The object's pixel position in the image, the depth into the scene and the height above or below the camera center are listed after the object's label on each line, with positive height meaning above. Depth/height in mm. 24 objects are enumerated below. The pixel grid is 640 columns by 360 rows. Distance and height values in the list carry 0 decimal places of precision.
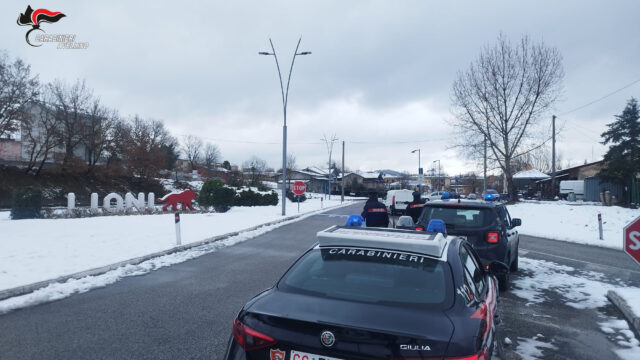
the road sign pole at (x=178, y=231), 11742 -1356
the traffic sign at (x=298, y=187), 26750 +32
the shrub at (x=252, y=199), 33094 -1030
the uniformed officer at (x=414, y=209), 10453 -549
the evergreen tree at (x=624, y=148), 27000 +3325
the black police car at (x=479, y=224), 6777 -618
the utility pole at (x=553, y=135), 31883 +4497
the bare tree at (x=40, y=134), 35000 +4720
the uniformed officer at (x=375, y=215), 8039 -552
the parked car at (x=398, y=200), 26266 -784
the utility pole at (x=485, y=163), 32744 +2307
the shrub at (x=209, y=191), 27047 -330
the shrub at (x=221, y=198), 26484 -778
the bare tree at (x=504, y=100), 29641 +7162
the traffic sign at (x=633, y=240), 4781 -603
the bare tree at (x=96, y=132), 41406 +5876
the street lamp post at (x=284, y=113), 22812 +4760
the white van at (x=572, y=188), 35438 +204
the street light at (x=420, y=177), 29125 +885
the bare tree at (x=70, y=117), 38531 +6953
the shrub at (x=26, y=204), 16047 -812
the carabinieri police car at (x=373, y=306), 2143 -753
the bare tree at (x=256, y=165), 97438 +5937
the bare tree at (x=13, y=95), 29078 +6885
